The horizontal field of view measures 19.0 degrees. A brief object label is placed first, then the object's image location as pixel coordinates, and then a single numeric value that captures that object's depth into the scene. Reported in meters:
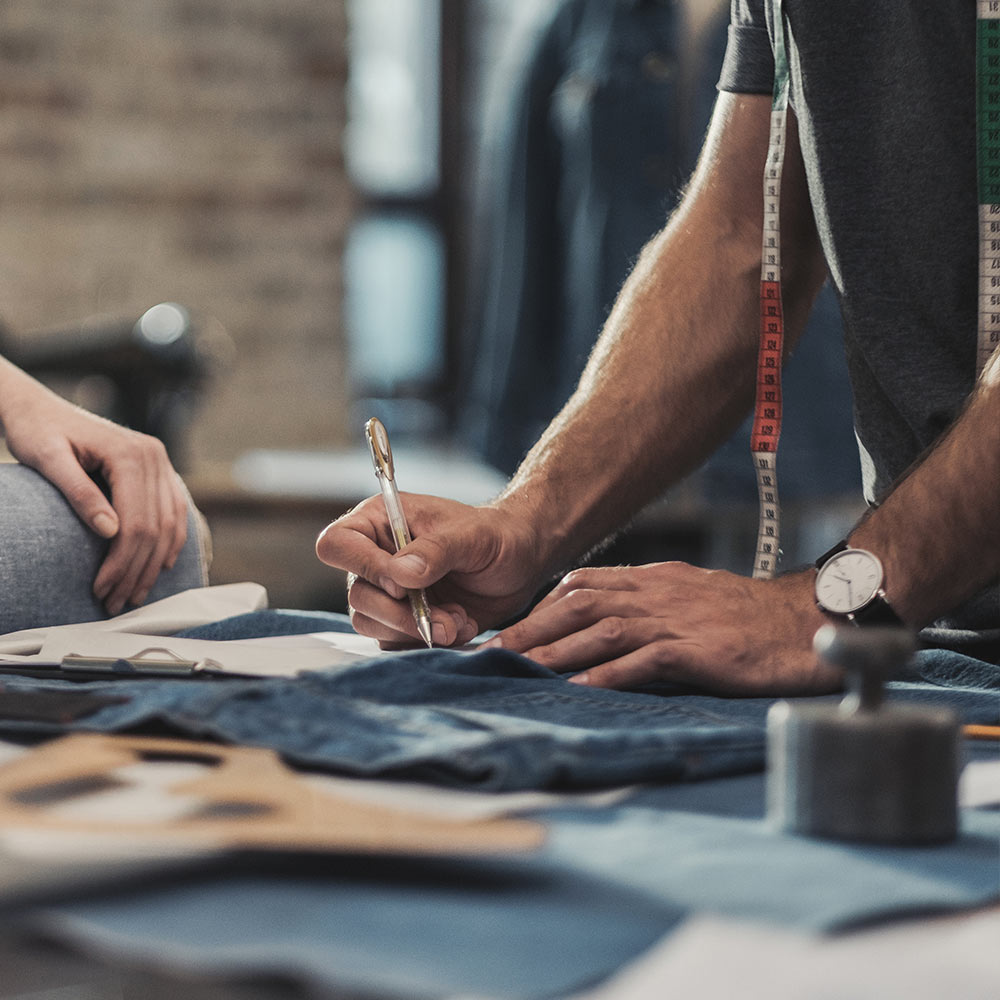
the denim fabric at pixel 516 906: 0.94
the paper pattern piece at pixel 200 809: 1.12
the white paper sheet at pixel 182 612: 1.67
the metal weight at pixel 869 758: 1.19
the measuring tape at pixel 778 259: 1.67
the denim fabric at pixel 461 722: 1.28
